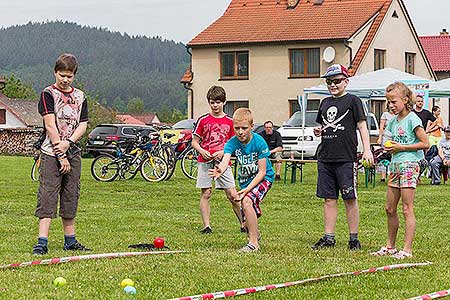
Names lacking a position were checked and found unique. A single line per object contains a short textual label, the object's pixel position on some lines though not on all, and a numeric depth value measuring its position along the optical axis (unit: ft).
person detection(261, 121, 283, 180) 83.13
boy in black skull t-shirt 37.20
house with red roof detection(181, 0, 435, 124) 178.83
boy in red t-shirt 42.64
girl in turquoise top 34.24
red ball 37.26
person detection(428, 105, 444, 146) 82.16
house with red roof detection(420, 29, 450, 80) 232.18
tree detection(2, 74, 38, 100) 460.05
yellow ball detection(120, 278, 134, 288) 27.35
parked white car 108.67
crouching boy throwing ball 36.33
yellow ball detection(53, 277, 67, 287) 27.59
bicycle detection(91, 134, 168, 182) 84.15
